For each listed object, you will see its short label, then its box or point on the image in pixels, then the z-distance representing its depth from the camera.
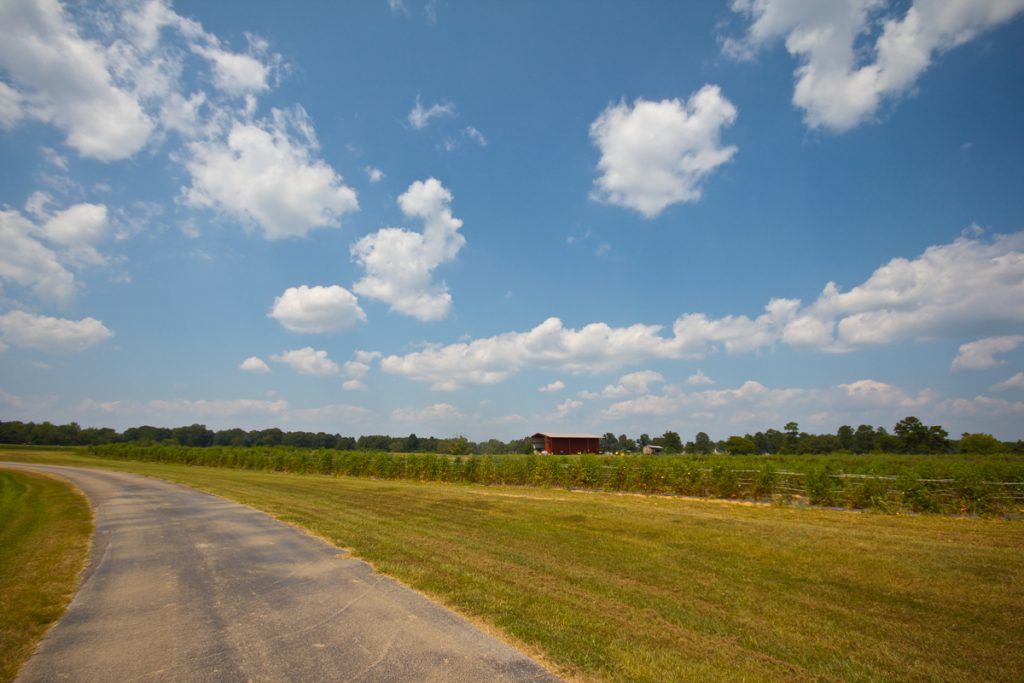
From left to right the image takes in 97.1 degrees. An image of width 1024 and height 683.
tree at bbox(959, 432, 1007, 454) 63.88
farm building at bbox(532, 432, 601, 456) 59.56
